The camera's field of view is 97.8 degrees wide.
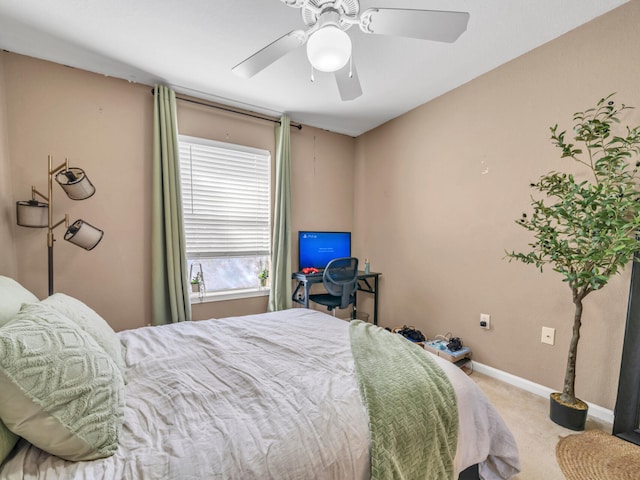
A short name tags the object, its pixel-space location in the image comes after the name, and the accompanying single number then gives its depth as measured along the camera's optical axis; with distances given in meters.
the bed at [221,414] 0.74
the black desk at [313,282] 3.07
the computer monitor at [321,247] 3.41
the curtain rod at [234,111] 2.74
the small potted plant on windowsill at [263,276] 3.26
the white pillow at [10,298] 1.02
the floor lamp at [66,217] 1.94
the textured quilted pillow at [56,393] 0.72
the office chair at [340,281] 2.96
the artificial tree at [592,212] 1.49
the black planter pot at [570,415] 1.71
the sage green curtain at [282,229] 3.17
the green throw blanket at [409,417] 0.92
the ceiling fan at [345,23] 1.31
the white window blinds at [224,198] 2.84
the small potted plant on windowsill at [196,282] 2.88
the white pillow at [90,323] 1.17
